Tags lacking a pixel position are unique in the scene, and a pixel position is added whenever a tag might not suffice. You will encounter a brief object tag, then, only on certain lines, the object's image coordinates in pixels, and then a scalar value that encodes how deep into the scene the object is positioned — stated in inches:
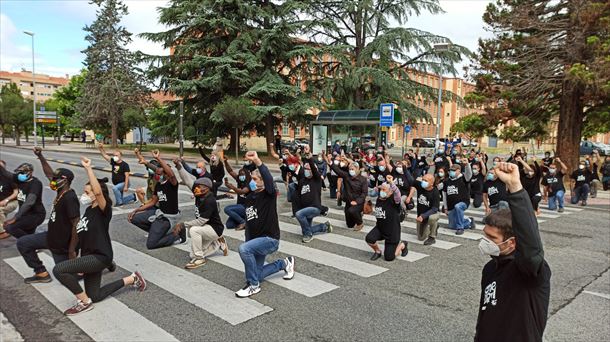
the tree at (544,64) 691.4
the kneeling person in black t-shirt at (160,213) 311.6
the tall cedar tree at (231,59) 1228.5
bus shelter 959.6
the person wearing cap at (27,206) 269.4
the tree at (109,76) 1678.2
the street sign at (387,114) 862.5
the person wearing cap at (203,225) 267.0
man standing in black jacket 93.7
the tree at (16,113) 1899.5
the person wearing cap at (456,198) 385.7
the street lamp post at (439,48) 808.9
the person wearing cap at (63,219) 204.7
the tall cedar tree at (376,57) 1192.8
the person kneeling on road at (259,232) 221.0
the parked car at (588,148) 1684.2
